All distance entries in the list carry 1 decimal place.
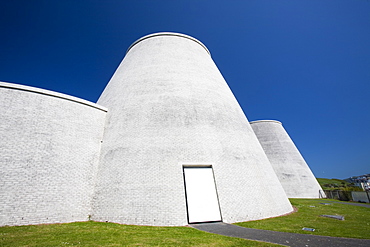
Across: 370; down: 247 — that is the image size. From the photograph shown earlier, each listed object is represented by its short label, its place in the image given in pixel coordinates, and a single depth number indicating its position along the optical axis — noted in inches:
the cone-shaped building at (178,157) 316.2
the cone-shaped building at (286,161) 896.9
